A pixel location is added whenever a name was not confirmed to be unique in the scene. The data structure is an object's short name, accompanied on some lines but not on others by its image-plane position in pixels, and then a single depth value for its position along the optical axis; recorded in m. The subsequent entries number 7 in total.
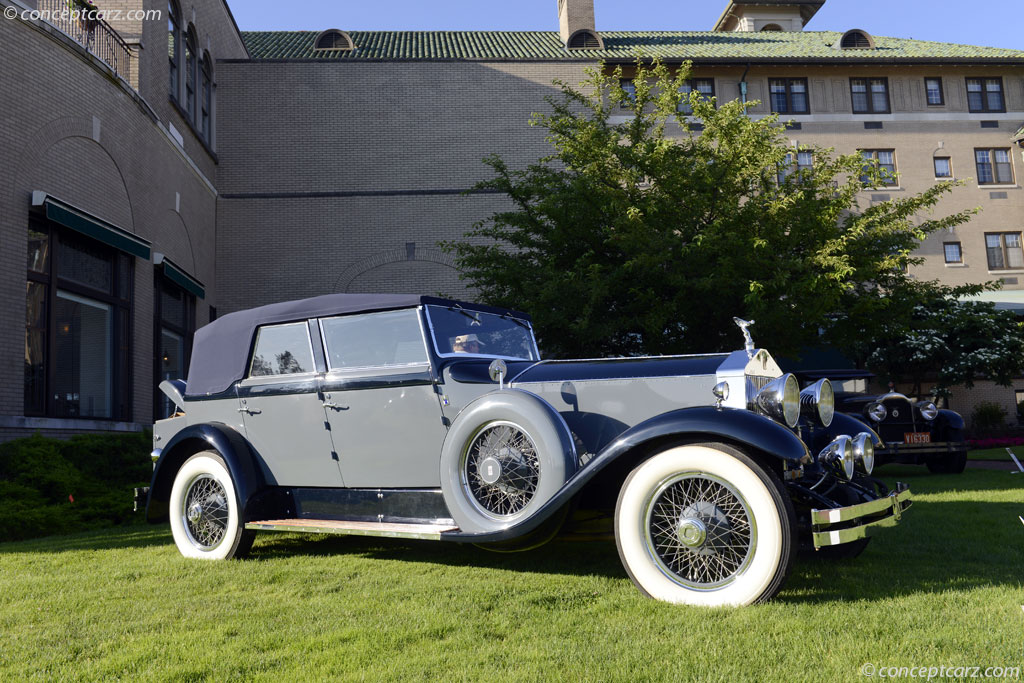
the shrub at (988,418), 24.67
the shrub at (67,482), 7.49
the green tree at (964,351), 21.28
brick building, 10.76
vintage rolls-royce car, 3.78
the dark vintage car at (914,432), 10.93
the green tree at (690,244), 11.25
